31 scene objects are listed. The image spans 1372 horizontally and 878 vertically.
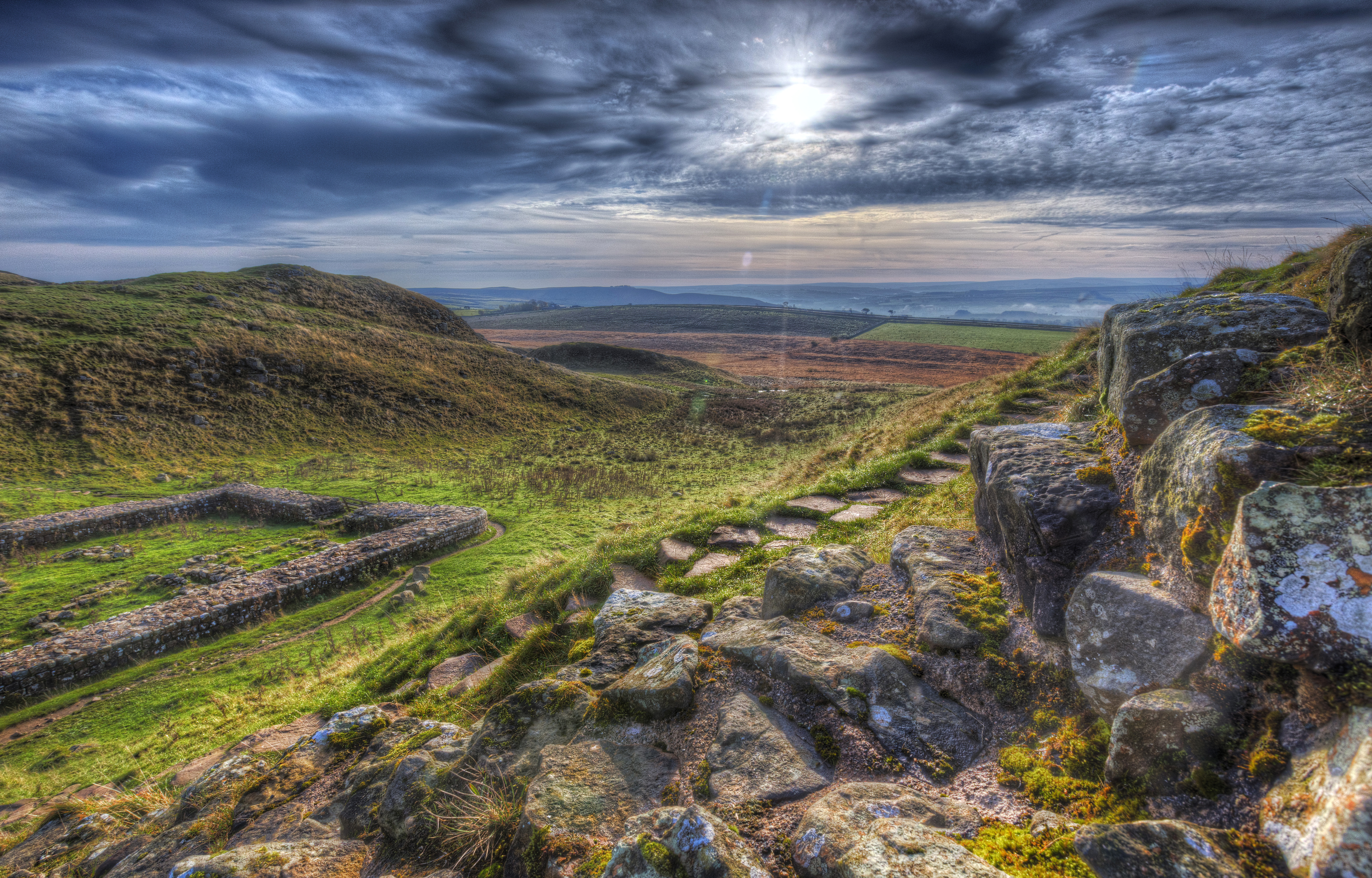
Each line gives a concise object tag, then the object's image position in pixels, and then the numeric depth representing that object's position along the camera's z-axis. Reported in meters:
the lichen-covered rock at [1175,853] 1.90
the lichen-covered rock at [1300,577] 2.00
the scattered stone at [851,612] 4.83
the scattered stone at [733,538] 8.66
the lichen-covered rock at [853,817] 2.61
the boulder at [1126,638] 2.68
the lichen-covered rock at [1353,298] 3.02
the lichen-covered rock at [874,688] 3.41
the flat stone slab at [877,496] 9.70
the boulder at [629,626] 5.01
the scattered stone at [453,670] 7.38
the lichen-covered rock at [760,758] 3.27
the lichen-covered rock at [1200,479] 2.62
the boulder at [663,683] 4.14
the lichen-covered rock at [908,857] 2.31
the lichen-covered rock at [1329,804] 1.61
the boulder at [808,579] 5.20
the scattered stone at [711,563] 7.83
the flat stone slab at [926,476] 10.33
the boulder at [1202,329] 3.78
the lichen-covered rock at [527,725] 4.12
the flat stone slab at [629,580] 7.94
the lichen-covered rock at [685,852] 2.58
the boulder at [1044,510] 3.70
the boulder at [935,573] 4.04
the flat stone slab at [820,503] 9.81
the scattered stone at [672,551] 8.48
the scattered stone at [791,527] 8.71
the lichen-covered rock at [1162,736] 2.31
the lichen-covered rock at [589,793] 3.25
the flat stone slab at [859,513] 8.84
